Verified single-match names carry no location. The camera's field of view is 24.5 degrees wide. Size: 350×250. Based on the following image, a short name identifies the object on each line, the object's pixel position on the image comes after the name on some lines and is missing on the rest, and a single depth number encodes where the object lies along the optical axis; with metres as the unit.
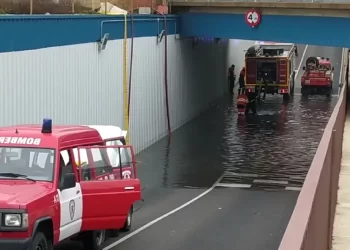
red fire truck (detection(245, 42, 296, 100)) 49.41
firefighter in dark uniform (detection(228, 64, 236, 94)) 58.56
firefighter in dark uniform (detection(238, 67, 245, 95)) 52.20
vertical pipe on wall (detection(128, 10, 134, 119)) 29.35
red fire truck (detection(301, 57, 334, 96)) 56.62
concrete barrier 5.31
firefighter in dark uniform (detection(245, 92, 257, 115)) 46.00
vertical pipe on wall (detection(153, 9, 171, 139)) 35.56
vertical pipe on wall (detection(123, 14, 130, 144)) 28.55
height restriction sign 38.47
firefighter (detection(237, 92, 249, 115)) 44.56
